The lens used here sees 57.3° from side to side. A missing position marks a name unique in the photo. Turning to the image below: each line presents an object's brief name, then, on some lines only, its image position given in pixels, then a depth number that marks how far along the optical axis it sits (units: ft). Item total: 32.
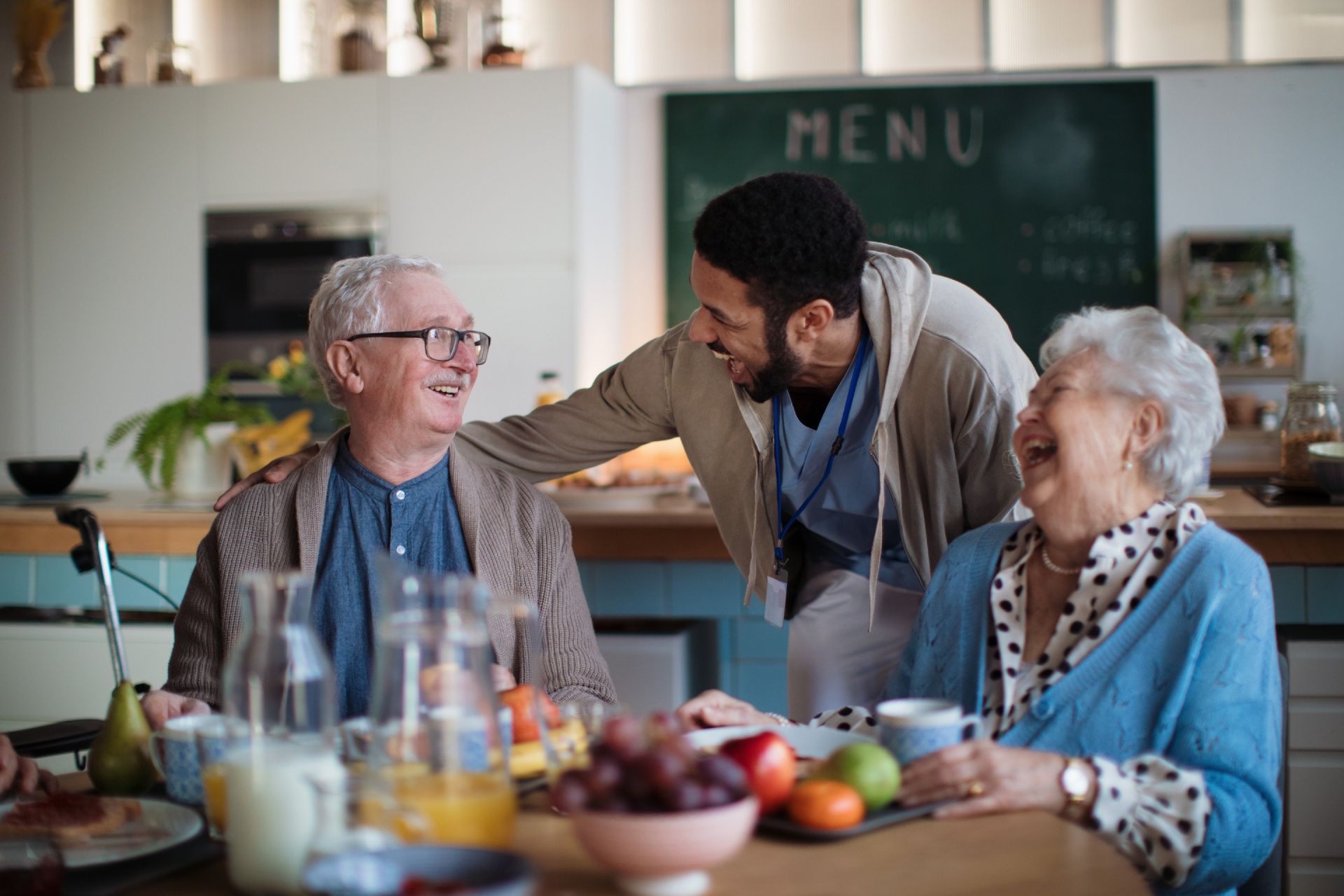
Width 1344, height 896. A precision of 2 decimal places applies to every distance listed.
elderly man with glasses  6.02
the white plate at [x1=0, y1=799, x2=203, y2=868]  3.53
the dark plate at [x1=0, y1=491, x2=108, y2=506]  10.34
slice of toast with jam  3.70
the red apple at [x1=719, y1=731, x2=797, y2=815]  3.66
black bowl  10.69
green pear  4.21
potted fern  10.48
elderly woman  4.20
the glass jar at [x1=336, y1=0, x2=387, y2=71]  16.88
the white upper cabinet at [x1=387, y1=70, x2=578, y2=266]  15.79
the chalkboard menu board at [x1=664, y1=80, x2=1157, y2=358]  16.29
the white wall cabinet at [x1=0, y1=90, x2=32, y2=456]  17.69
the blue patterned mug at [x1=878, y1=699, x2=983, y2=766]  4.00
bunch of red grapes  3.06
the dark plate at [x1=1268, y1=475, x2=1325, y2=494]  8.75
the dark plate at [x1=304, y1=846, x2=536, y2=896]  2.77
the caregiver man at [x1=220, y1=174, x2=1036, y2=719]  6.34
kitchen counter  8.04
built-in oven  16.65
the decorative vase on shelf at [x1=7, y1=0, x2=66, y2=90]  17.85
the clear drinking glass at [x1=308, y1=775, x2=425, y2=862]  2.91
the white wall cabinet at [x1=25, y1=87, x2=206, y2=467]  17.15
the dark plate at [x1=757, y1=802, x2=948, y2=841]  3.58
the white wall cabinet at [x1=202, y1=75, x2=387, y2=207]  16.34
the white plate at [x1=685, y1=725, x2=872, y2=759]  4.47
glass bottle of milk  3.19
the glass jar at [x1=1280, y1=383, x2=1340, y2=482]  8.79
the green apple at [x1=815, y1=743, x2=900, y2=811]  3.73
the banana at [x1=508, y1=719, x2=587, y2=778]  3.79
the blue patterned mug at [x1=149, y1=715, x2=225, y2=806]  4.03
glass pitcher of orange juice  3.15
